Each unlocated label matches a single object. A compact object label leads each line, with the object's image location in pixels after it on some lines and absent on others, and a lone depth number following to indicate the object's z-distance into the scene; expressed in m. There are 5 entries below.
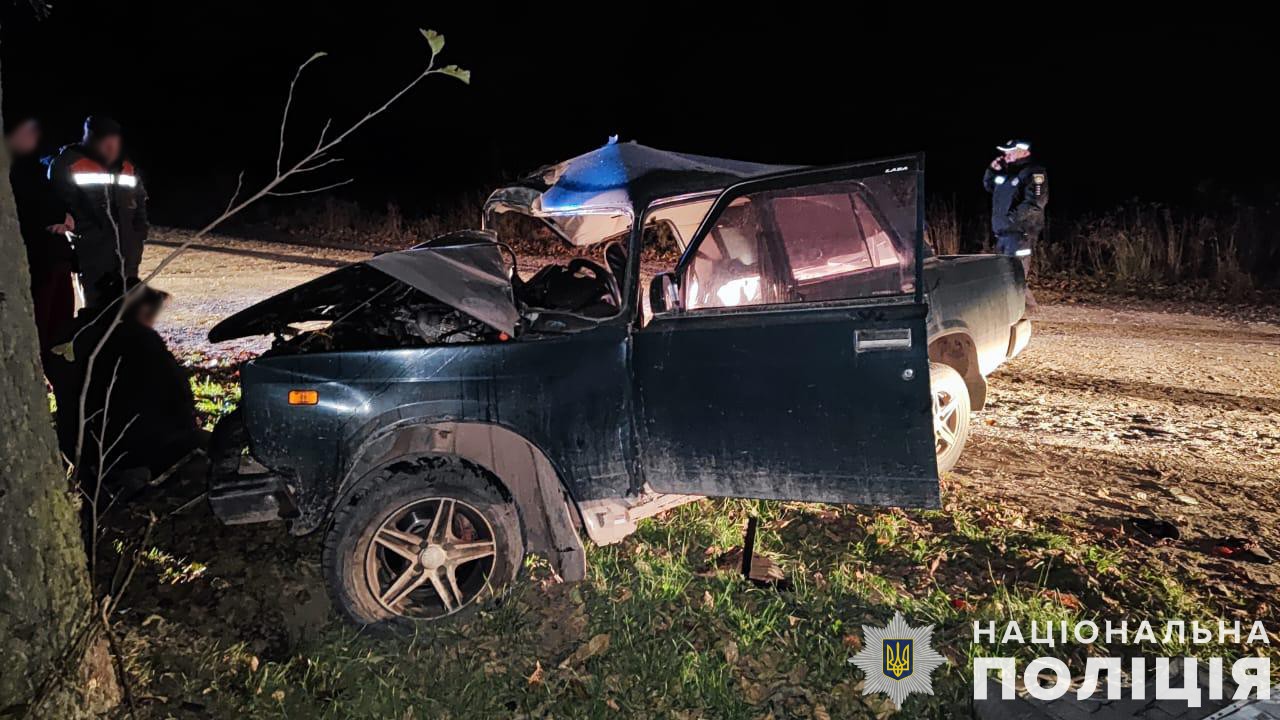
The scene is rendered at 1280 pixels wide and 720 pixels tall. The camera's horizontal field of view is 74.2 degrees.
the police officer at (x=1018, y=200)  8.95
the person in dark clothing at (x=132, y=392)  5.04
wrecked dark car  3.43
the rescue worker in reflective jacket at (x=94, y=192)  5.93
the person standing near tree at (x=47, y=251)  5.85
